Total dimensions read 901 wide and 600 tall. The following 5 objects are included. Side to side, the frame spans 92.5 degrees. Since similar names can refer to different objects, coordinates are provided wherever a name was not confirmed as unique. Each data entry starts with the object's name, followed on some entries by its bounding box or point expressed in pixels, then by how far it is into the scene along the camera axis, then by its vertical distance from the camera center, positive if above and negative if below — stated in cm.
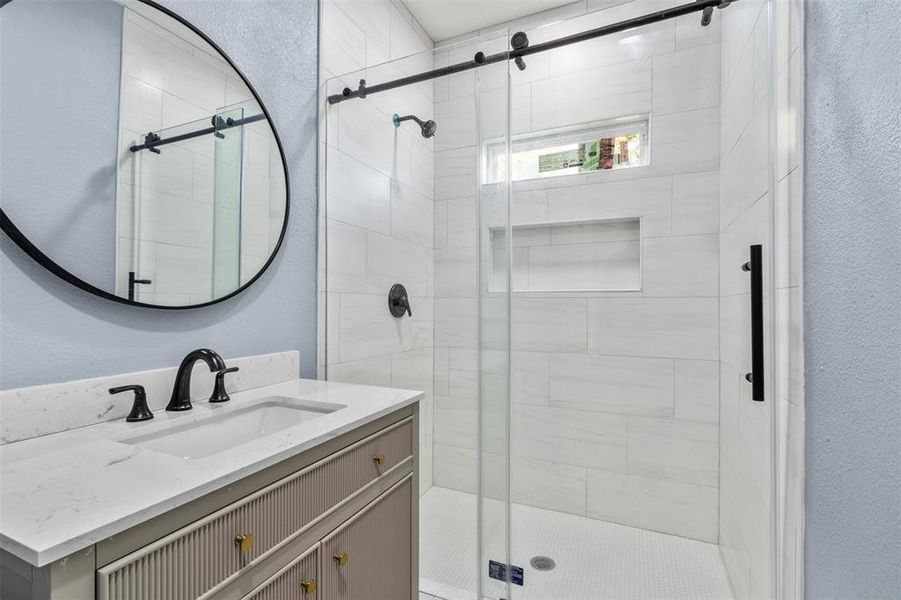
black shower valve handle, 196 +2
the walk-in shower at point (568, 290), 165 +7
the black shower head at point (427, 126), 197 +82
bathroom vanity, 57 -34
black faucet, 112 -19
